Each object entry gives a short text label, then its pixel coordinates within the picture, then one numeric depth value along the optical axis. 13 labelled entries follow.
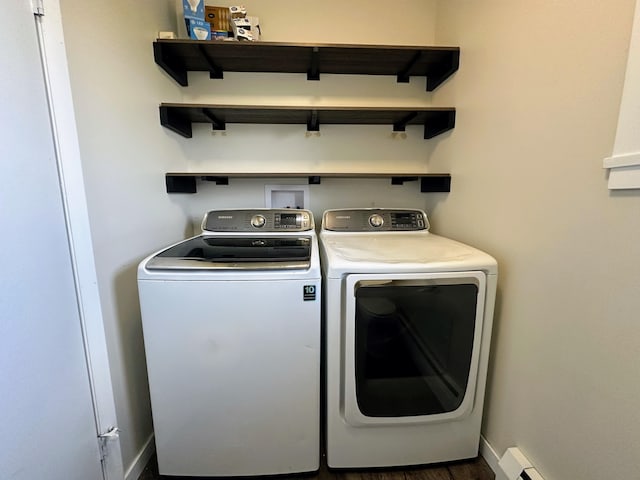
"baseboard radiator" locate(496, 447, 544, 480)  0.98
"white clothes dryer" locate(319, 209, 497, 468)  1.04
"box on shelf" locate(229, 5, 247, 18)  1.45
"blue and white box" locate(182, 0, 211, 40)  1.41
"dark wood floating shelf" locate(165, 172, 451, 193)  1.53
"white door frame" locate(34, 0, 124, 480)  0.79
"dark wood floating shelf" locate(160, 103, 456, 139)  1.48
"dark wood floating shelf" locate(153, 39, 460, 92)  1.41
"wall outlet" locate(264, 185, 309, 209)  1.85
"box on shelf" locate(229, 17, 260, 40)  1.44
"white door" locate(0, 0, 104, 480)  0.68
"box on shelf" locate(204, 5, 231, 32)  1.50
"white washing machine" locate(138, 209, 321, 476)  1.01
